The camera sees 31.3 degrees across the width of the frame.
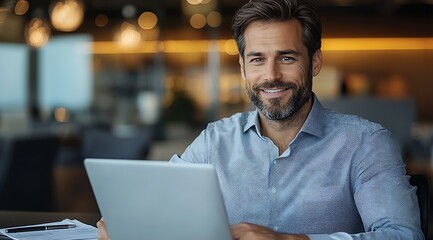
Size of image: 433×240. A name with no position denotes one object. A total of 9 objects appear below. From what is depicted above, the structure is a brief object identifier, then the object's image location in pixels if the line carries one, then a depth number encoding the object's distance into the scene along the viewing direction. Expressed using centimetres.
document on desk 202
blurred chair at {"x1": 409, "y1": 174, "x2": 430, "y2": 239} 212
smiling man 203
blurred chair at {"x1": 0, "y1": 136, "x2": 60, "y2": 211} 527
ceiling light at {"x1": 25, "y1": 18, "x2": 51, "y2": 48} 721
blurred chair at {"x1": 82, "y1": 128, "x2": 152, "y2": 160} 644
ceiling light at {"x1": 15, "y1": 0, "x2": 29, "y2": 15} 675
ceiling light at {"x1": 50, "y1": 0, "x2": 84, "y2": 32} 721
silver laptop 150
